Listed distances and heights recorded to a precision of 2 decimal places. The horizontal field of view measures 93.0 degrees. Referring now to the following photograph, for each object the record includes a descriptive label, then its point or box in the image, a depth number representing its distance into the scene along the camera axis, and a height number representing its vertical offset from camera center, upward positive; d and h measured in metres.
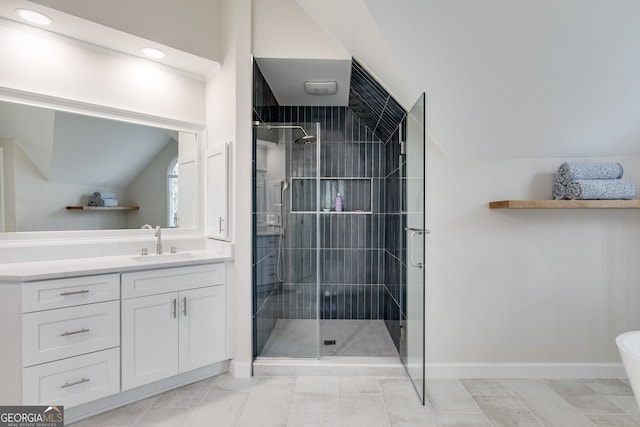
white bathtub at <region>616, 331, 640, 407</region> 1.24 -0.59
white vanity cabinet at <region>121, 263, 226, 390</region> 1.95 -0.75
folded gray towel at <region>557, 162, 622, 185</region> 2.14 +0.32
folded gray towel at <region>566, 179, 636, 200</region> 2.10 +0.18
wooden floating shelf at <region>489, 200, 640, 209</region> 2.09 +0.08
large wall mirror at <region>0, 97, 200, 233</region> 2.02 +0.32
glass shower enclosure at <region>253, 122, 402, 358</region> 2.60 -0.27
